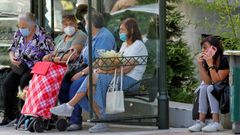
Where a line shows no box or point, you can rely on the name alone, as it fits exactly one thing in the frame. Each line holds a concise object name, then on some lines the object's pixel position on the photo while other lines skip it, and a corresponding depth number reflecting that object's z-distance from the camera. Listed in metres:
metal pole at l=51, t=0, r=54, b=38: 19.44
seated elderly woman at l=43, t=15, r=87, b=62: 16.35
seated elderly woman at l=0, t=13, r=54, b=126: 16.95
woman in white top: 15.04
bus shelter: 15.23
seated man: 15.25
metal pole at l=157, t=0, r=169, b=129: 15.29
